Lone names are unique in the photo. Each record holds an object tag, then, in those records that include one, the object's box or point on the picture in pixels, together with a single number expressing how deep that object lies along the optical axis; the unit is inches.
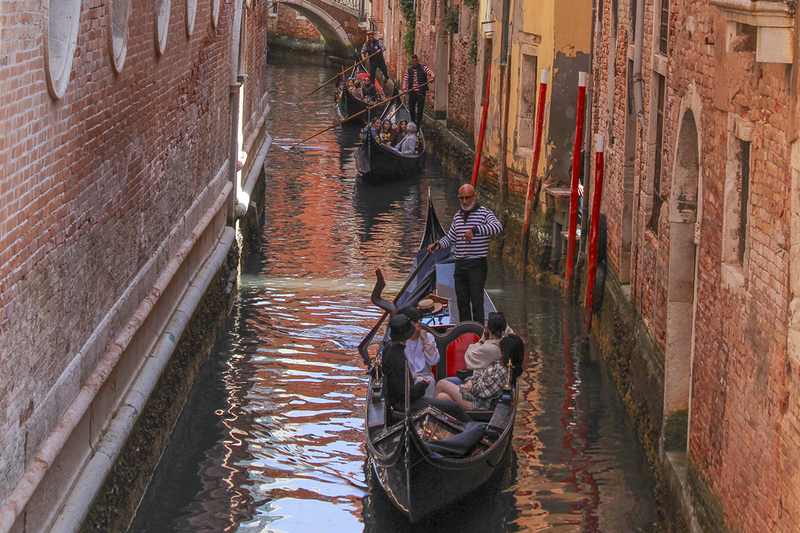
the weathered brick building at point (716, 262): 262.1
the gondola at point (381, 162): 1116.5
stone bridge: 2289.6
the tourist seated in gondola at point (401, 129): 1202.0
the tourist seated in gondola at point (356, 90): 1535.6
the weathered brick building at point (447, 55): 1208.8
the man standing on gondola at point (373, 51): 1718.8
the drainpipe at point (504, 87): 871.1
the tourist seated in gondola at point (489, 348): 446.3
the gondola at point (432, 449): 371.6
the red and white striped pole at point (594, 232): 576.7
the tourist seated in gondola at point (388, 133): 1191.7
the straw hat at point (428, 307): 573.3
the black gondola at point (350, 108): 1486.2
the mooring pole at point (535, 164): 738.8
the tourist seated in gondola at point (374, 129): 1138.7
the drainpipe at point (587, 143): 636.7
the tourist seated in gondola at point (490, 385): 437.0
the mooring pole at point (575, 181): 627.3
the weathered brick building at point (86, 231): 271.0
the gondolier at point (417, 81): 1344.7
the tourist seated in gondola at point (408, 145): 1178.0
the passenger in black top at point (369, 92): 1536.7
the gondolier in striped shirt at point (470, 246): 554.6
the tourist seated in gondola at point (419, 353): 462.0
